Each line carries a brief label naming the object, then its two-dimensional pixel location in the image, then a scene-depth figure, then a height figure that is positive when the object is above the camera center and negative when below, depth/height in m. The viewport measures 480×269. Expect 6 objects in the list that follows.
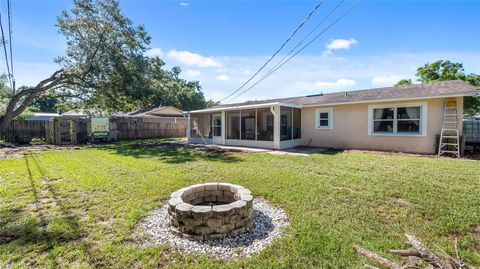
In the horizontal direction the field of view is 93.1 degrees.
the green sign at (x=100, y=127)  16.73 -0.04
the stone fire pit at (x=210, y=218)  2.95 -1.23
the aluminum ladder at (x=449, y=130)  8.79 -0.12
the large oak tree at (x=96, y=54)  14.98 +4.99
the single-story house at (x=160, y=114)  22.73 +1.41
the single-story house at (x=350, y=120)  9.36 +0.35
